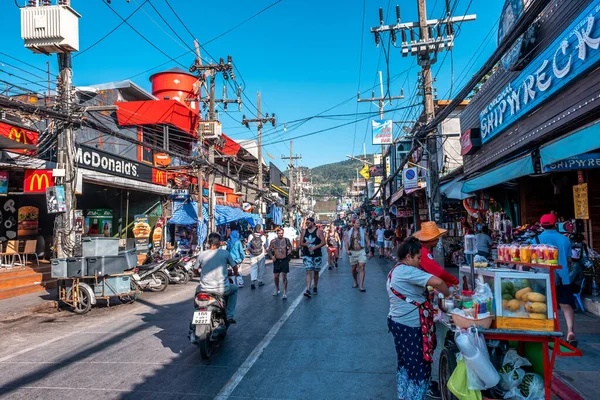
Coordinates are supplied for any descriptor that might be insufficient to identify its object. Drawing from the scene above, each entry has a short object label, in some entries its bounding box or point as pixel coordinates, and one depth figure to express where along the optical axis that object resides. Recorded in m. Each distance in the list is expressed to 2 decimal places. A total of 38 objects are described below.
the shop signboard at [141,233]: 19.56
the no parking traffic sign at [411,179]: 17.80
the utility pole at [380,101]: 24.75
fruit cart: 3.58
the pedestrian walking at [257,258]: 12.88
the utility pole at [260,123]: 31.32
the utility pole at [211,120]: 19.28
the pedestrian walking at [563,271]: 5.88
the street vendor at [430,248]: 4.50
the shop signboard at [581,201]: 7.94
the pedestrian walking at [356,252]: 11.39
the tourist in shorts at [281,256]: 10.56
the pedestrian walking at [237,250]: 13.29
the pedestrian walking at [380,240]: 22.71
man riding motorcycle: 6.48
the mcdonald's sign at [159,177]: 21.08
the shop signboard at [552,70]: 6.67
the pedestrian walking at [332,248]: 17.18
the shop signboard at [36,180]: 12.84
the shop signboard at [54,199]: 11.01
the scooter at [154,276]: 12.31
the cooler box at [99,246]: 10.34
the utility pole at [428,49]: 13.80
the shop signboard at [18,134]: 11.40
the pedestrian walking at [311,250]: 10.66
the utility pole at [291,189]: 55.37
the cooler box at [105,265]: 10.07
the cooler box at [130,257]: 10.68
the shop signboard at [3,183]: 12.73
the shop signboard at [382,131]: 22.03
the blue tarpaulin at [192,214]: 21.48
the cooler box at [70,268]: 9.98
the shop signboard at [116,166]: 15.53
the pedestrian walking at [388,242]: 21.73
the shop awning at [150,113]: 21.14
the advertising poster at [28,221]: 15.88
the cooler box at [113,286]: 10.25
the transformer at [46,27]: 10.81
